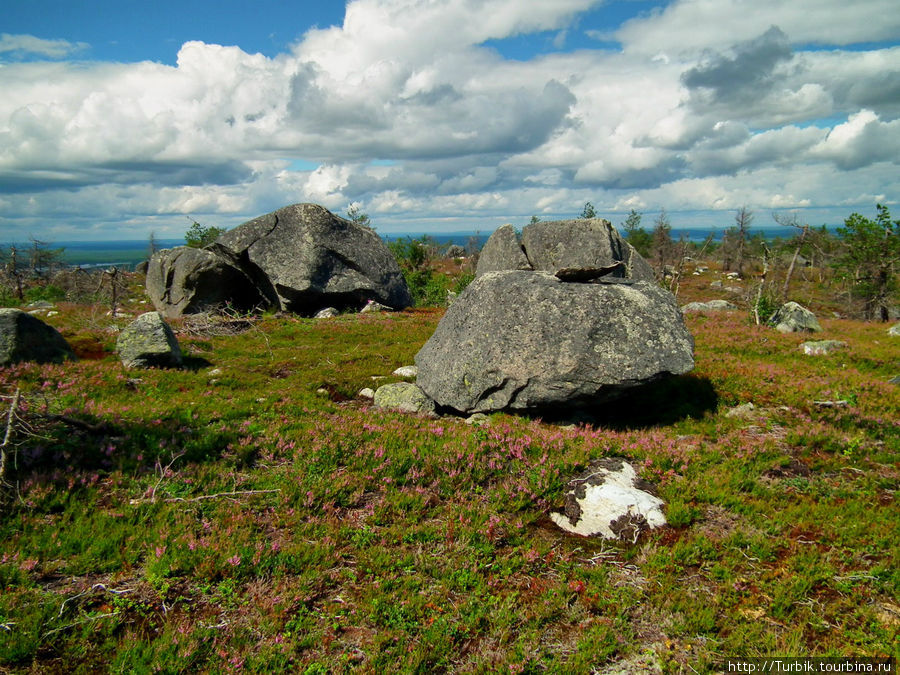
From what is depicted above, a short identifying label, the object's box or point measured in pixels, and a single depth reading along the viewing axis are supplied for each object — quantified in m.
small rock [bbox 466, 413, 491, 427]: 11.12
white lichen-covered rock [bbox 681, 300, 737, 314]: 32.17
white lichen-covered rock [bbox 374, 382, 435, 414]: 12.26
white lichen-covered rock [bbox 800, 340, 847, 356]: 17.78
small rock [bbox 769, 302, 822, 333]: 24.70
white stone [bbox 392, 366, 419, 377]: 15.16
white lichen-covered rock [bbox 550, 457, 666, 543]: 7.19
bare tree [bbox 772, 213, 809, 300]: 37.25
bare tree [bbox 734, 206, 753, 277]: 73.31
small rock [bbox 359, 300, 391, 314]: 28.22
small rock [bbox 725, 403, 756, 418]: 11.75
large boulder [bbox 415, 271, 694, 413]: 10.34
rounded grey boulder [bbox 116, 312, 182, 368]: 13.94
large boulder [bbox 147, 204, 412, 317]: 26.55
